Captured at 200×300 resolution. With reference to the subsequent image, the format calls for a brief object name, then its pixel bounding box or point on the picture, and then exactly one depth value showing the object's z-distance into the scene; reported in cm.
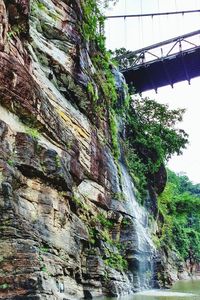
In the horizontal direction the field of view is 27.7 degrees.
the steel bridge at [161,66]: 2786
